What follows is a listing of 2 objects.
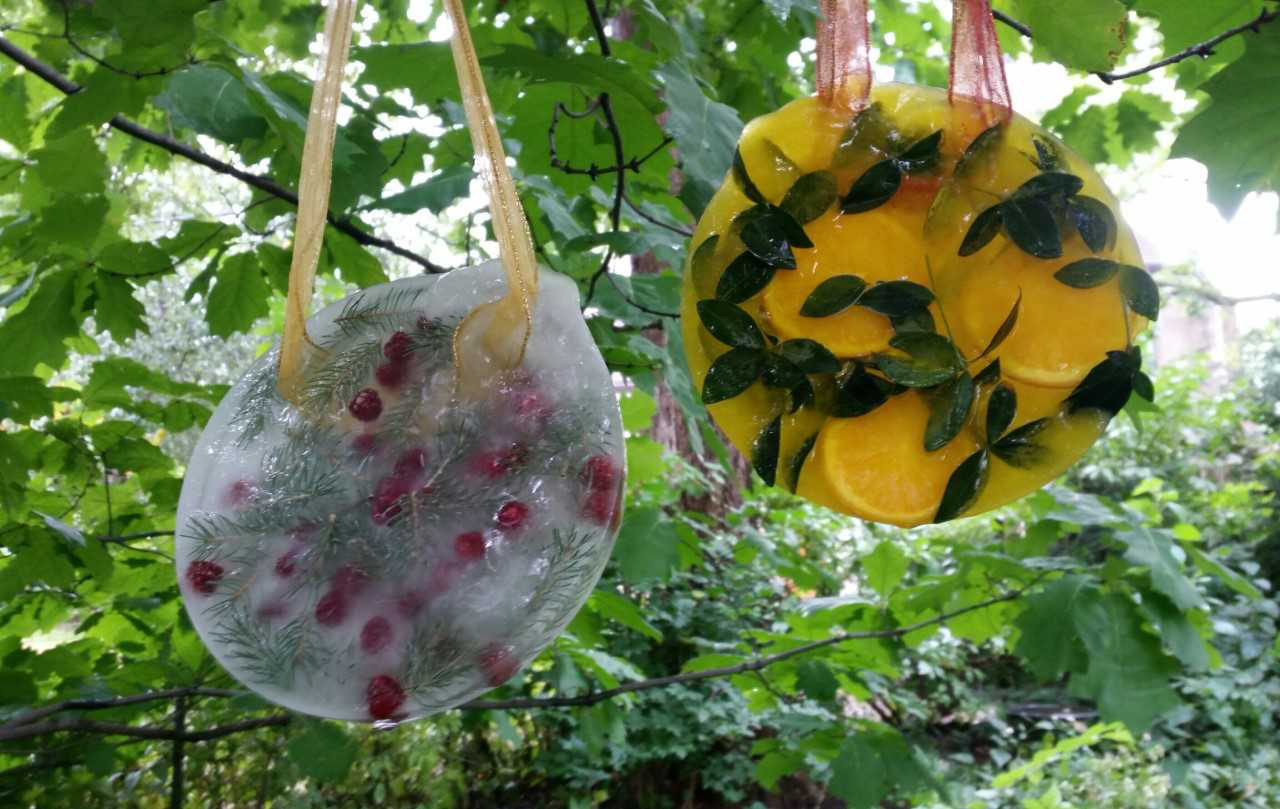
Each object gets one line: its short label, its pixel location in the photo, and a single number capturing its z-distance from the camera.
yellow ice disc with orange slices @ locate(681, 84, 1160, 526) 0.50
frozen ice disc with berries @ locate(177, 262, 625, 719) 0.49
